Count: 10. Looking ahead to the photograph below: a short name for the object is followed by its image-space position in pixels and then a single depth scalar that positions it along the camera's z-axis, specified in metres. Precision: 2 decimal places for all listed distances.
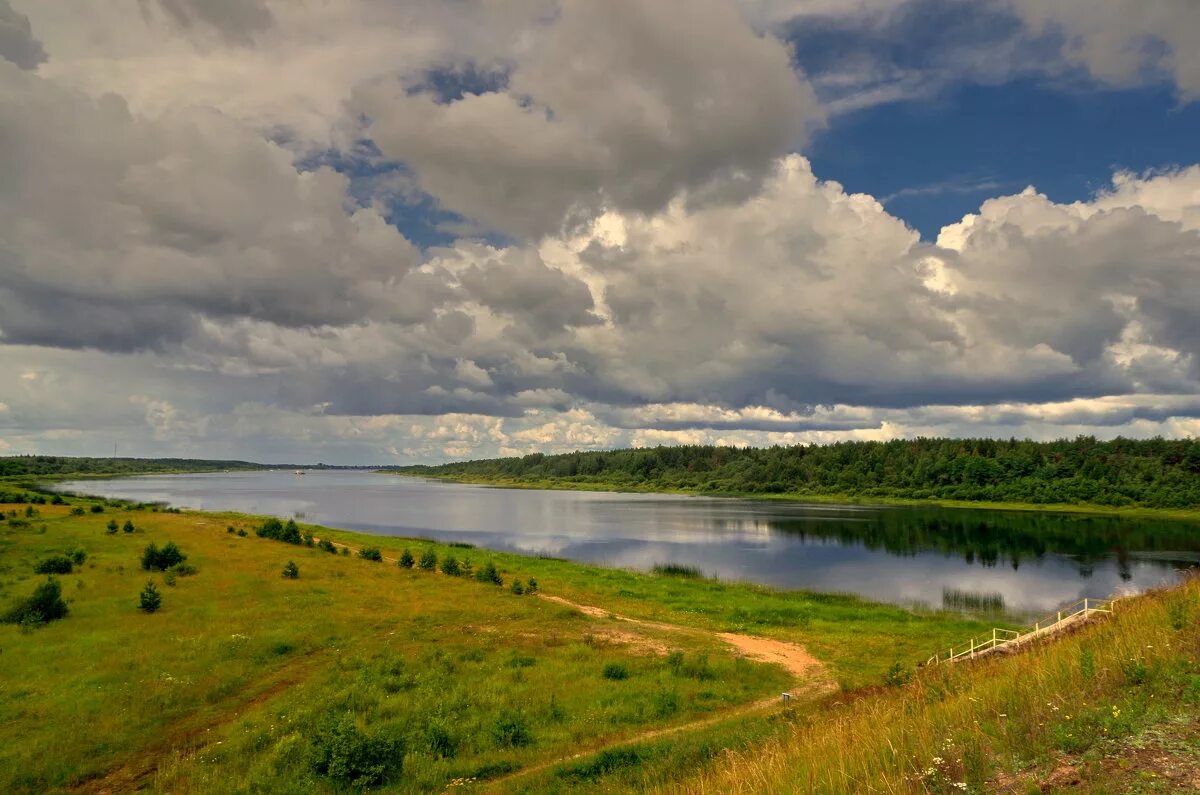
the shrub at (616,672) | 27.66
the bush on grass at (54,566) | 43.84
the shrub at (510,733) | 20.22
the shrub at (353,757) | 17.50
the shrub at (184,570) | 47.31
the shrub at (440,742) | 19.52
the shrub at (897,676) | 20.89
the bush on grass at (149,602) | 36.16
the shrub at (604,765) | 16.36
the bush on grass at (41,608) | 32.22
